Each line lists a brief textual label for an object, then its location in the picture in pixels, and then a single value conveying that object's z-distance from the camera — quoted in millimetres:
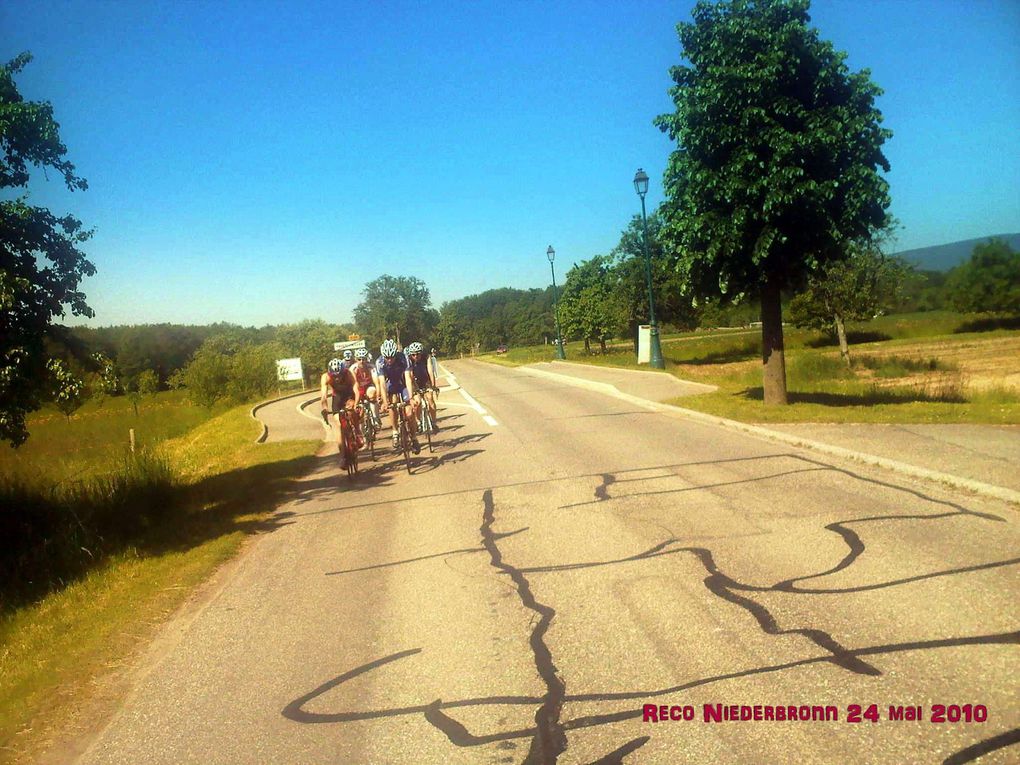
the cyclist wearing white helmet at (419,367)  13672
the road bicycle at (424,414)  13703
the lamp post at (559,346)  51841
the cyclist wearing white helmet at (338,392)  12133
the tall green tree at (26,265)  9078
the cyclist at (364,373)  15333
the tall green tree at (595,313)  50938
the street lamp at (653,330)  27062
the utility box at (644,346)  36500
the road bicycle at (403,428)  12031
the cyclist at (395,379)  12359
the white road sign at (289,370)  51125
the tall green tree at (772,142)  12672
